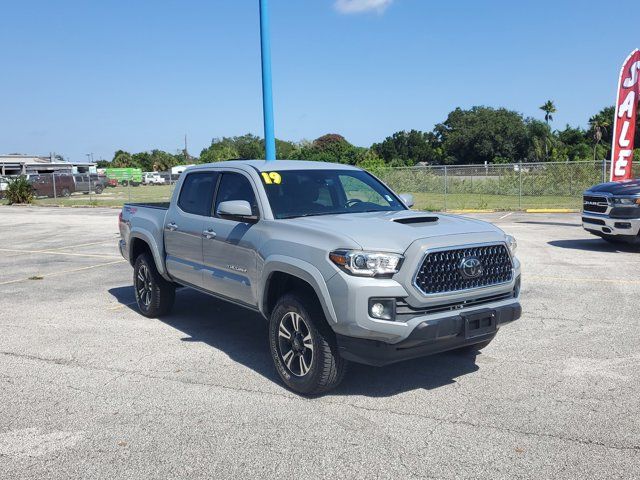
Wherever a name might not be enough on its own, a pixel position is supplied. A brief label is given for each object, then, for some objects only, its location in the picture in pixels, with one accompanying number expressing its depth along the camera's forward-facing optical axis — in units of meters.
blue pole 12.18
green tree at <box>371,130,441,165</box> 100.62
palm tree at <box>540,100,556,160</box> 94.53
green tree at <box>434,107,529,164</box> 88.12
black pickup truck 11.47
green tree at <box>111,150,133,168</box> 115.34
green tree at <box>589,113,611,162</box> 80.22
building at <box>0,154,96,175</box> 71.71
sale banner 16.56
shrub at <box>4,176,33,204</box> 35.97
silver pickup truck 4.35
